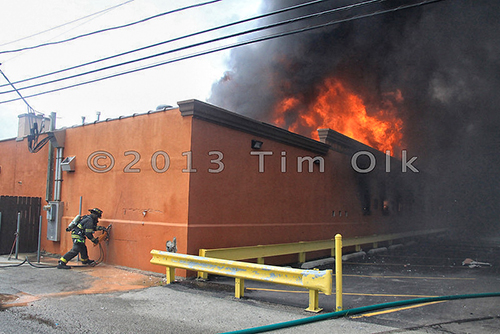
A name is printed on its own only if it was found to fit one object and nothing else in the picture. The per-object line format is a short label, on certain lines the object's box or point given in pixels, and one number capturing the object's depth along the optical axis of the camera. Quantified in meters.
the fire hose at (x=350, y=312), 4.99
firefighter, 9.72
